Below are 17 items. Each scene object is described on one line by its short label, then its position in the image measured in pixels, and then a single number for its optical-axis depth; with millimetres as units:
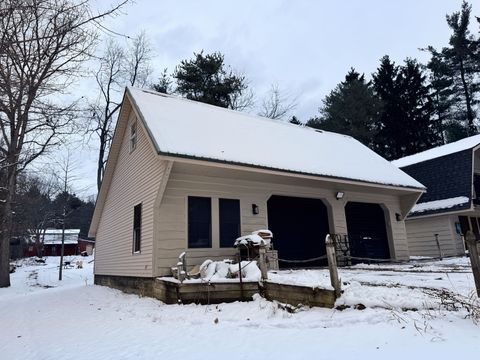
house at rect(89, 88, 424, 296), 9047
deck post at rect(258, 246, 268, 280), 7262
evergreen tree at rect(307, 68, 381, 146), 30750
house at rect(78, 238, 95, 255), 53628
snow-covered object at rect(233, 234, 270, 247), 8484
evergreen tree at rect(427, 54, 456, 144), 32938
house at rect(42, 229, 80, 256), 53466
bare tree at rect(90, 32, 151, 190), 25066
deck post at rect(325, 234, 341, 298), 5442
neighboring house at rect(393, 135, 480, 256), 15852
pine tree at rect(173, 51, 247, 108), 25828
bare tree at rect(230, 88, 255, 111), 26719
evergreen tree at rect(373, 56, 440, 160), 31547
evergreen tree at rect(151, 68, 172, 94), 27281
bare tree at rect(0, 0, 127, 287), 4238
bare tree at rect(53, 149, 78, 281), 24061
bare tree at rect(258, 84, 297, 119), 27375
